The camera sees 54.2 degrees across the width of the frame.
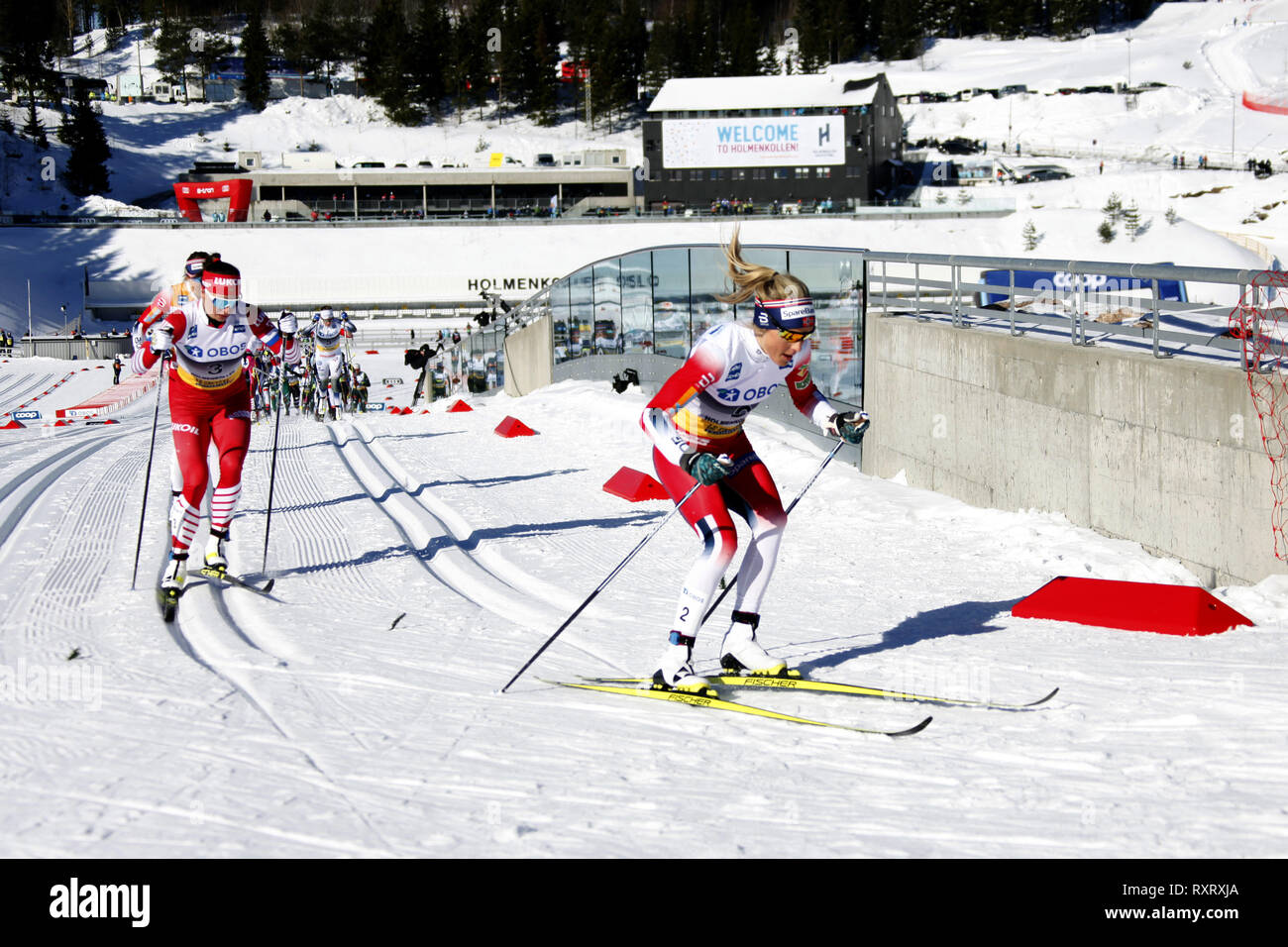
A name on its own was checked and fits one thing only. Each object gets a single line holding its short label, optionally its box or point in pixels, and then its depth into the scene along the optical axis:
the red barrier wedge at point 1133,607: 6.80
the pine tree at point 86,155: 93.00
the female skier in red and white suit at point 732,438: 5.60
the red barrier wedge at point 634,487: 12.35
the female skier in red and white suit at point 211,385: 8.45
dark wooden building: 81.62
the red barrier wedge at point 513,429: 17.97
